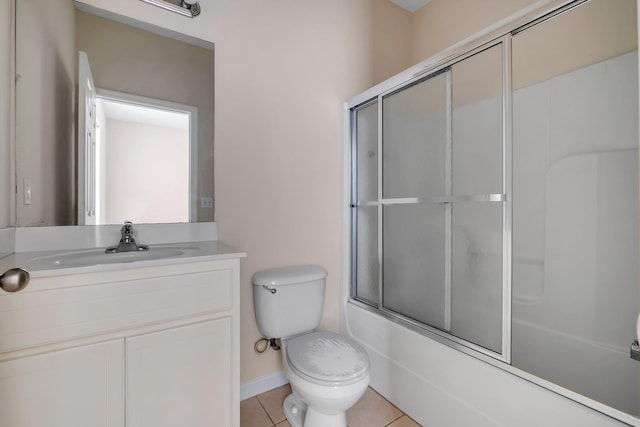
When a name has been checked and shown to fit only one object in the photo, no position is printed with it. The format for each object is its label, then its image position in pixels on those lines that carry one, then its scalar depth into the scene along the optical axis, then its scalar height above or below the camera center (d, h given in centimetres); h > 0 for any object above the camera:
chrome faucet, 124 -14
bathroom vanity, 82 -43
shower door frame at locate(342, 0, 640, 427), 98 +36
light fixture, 133 +96
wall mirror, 118 +41
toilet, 118 -66
